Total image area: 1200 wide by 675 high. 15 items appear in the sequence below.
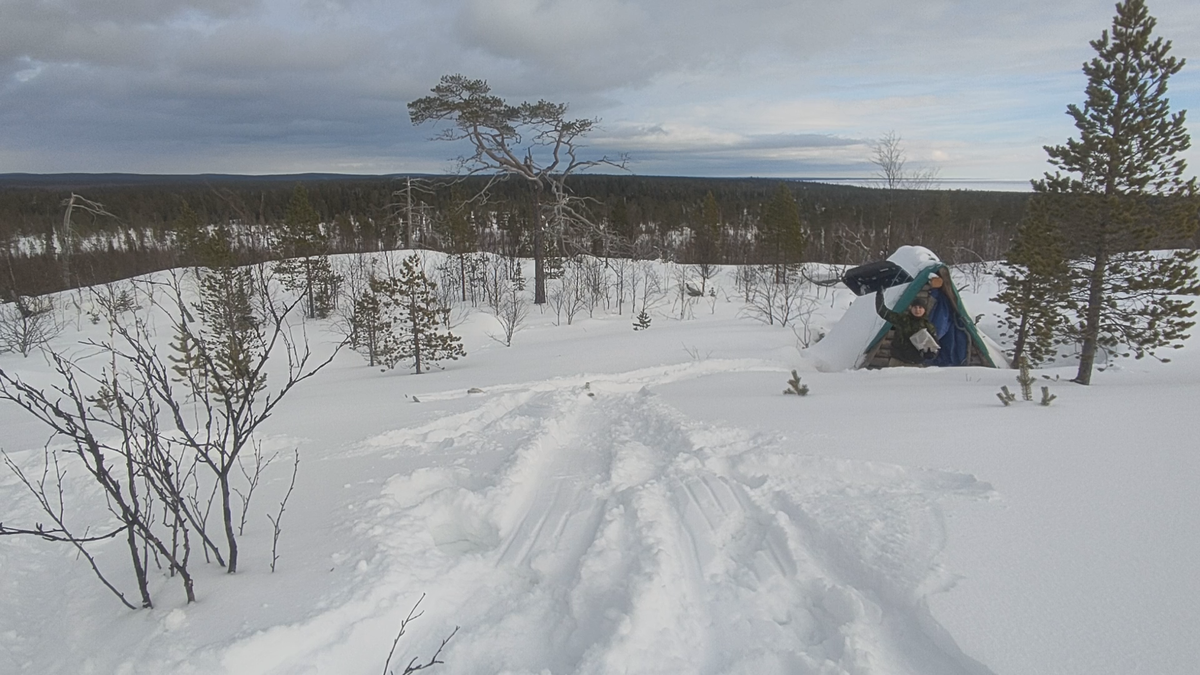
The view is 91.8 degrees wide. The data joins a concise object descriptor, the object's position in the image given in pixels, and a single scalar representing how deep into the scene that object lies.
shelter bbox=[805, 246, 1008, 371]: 10.43
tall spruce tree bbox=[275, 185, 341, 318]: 23.84
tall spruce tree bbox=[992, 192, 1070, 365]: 8.45
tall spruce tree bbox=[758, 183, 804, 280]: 32.25
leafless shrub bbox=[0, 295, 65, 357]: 16.69
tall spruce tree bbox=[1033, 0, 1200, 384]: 7.52
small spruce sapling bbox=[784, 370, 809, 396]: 6.79
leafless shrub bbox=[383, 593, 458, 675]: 2.50
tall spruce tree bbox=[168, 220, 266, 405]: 10.08
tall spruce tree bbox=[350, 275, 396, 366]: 13.39
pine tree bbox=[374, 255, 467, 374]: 11.60
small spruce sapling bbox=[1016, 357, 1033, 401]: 5.60
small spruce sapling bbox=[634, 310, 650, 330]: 16.70
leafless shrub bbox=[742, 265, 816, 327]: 16.72
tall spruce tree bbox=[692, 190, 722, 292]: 40.28
